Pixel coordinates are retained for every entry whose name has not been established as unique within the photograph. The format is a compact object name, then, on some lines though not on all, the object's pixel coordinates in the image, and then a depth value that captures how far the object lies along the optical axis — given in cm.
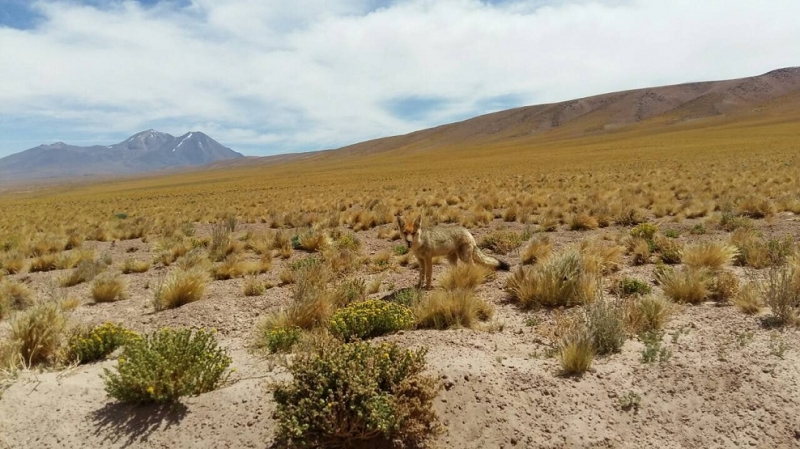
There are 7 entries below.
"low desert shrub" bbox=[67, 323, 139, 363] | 545
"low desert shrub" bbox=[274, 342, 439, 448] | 378
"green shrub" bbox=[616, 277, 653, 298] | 704
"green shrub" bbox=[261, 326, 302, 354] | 552
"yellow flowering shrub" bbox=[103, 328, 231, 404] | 426
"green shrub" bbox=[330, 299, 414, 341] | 571
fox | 793
